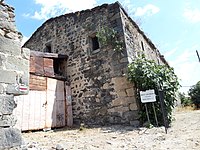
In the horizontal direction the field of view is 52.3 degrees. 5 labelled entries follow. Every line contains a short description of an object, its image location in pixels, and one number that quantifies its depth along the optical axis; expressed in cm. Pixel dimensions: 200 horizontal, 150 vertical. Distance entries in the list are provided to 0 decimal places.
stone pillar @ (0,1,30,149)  276
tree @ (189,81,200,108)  1480
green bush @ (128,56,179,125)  646
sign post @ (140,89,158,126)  613
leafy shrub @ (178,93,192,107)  1691
